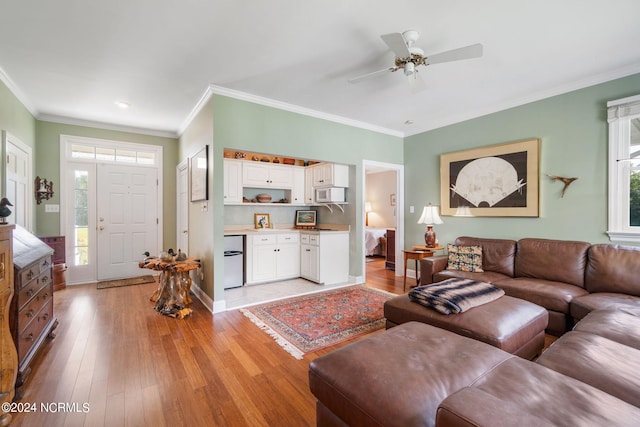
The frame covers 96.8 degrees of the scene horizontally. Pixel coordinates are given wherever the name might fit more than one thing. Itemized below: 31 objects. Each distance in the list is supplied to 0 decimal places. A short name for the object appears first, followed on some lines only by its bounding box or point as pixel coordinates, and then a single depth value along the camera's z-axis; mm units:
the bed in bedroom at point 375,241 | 7180
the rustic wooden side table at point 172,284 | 3279
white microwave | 4613
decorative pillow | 3615
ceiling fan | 2109
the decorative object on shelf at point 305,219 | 5355
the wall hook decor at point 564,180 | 3273
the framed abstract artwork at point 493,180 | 3594
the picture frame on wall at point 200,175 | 3476
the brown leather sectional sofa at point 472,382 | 898
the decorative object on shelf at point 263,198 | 4969
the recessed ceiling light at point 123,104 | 3723
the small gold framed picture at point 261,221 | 5070
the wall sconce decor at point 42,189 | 4137
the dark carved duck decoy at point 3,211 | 1892
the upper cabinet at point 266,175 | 4691
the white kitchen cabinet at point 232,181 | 4457
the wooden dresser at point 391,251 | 5636
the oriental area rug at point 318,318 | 2578
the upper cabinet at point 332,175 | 4559
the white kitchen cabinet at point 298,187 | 5148
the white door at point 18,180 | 3215
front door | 4670
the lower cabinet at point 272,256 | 4438
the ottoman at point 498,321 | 1868
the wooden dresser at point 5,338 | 1635
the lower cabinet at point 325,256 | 4402
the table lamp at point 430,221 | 4260
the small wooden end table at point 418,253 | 4111
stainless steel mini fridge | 4219
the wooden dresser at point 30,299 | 1899
